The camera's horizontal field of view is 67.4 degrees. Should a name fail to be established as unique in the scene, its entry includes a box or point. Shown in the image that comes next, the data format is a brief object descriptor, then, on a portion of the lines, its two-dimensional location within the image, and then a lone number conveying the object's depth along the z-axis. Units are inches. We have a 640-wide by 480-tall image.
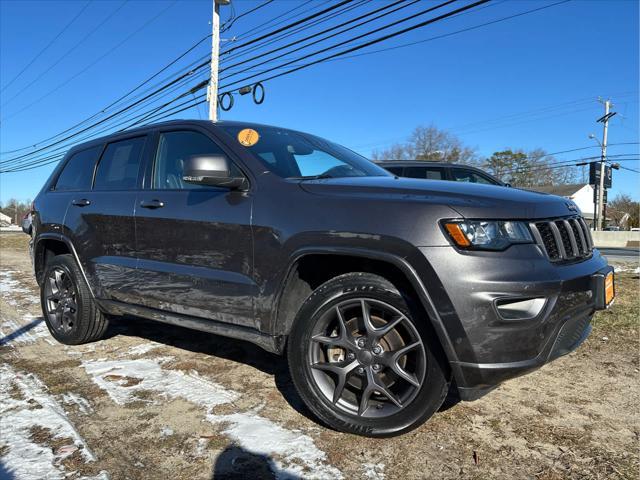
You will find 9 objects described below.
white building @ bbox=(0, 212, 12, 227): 3578.7
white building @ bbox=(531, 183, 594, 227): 2428.6
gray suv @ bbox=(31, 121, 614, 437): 87.4
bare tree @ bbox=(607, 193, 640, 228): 2309.7
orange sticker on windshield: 128.2
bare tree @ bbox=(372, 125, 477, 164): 1931.6
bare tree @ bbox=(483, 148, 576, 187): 2073.2
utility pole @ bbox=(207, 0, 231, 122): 606.2
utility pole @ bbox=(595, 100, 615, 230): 1435.8
